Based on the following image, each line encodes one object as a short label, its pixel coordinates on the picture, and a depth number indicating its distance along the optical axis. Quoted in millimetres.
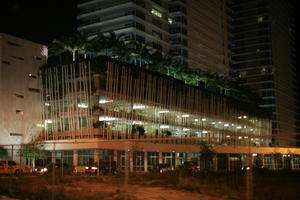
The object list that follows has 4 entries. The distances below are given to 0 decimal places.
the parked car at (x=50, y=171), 28312
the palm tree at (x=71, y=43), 75250
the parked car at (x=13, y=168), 35575
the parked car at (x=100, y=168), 38250
